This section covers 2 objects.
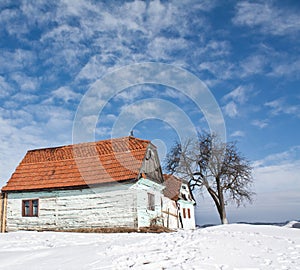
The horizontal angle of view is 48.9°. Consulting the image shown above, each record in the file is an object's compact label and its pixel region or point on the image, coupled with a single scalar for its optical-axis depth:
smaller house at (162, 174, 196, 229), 28.89
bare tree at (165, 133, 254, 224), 28.31
